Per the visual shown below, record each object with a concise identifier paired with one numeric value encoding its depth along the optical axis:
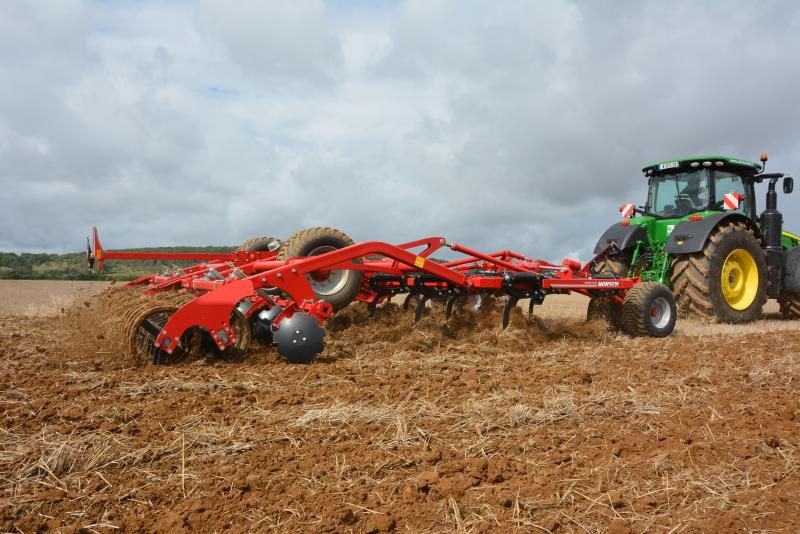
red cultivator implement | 4.95
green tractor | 8.40
